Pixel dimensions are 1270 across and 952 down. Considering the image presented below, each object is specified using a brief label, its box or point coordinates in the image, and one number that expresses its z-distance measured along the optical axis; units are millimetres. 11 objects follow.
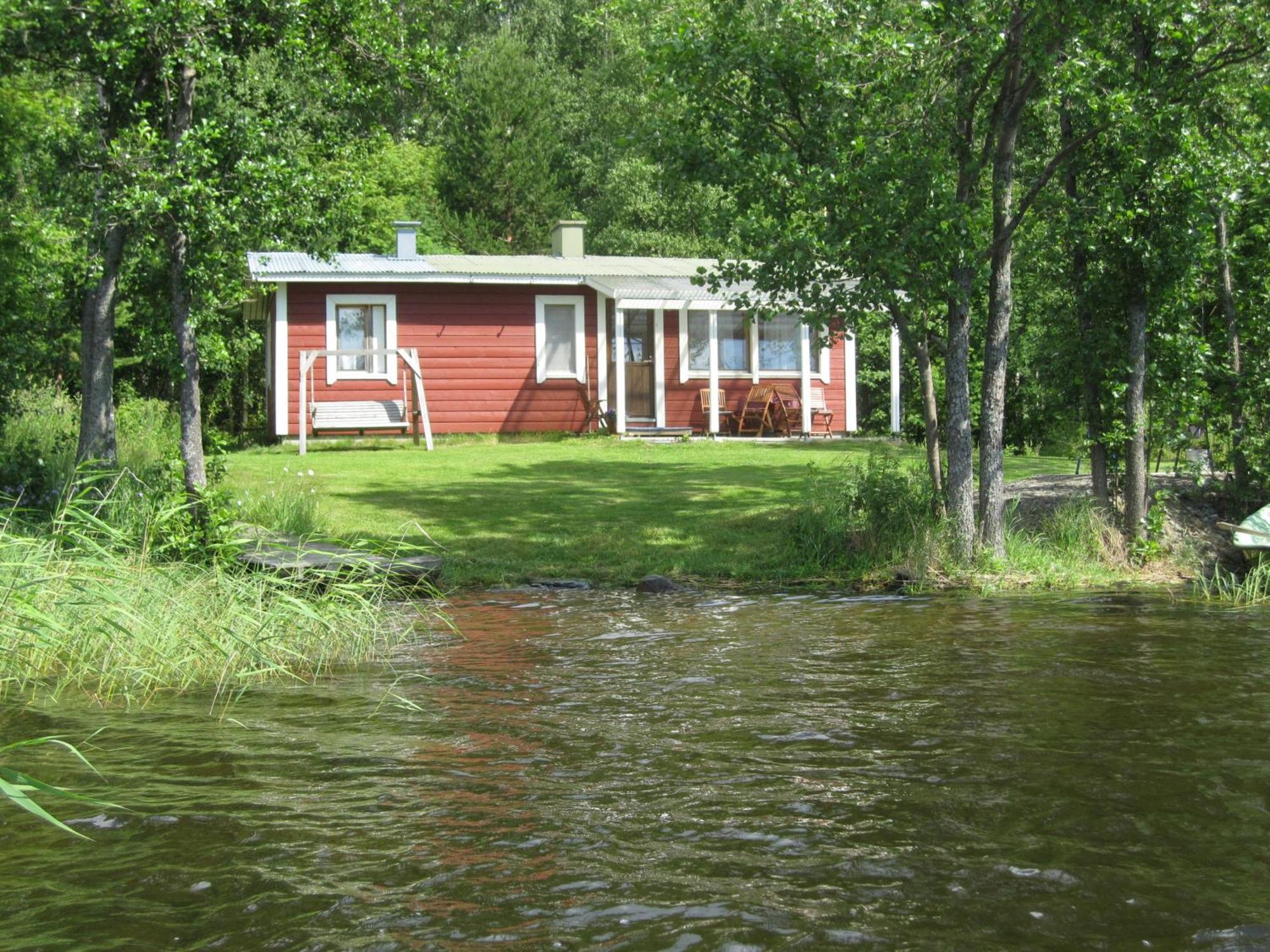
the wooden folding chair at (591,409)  24359
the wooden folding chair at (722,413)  24766
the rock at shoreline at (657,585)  11548
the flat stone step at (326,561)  8648
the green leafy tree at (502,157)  39875
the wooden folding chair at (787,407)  24812
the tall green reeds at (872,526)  11914
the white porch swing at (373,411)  21891
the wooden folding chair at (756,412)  24516
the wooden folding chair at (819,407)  25109
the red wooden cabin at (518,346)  23406
